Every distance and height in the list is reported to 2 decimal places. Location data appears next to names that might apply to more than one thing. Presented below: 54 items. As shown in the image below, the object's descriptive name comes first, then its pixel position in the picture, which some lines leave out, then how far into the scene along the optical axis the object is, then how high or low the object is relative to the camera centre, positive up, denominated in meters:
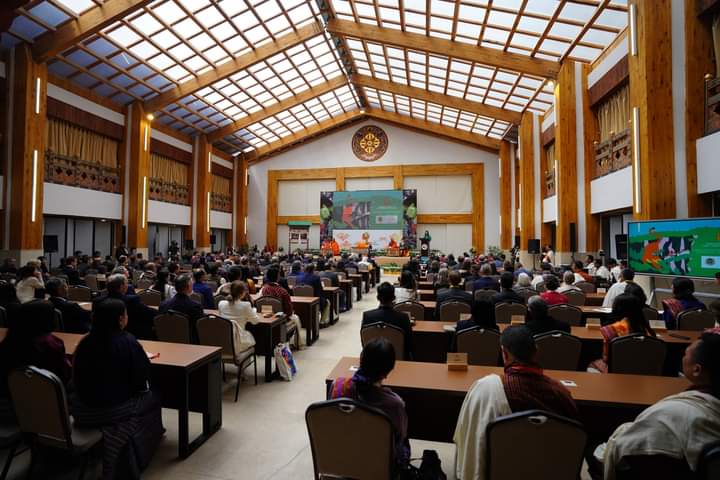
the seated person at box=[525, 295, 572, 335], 3.23 -0.58
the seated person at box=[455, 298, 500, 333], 3.36 -0.57
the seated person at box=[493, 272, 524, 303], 4.65 -0.54
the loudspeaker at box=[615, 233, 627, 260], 8.35 +0.07
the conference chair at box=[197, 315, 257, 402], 3.75 -0.83
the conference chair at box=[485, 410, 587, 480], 1.47 -0.77
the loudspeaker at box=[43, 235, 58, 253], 10.33 +0.16
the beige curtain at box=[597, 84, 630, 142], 9.05 +3.31
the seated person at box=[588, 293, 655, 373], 3.01 -0.58
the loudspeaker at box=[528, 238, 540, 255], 13.04 +0.09
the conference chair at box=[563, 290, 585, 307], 5.48 -0.67
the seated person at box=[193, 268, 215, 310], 5.14 -0.58
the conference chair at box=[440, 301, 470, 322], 4.68 -0.73
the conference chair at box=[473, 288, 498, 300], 4.93 -0.58
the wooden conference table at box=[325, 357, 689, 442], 2.11 -0.79
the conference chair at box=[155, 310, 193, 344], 3.83 -0.76
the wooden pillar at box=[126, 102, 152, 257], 13.73 +2.43
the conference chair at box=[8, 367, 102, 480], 1.97 -0.86
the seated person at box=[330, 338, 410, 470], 1.74 -0.62
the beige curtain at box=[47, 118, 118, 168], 11.55 +3.33
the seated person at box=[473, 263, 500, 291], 5.68 -0.48
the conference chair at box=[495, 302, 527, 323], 4.55 -0.71
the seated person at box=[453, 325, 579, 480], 1.64 -0.64
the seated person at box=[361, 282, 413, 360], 3.47 -0.60
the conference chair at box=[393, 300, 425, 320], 4.71 -0.71
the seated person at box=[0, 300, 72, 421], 2.25 -0.54
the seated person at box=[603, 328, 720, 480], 1.37 -0.62
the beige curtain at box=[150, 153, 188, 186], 15.78 +3.36
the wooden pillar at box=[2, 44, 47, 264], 9.44 +2.09
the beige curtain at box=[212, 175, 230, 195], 20.23 +3.39
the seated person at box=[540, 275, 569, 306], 4.62 -0.55
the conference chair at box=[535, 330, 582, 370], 3.03 -0.79
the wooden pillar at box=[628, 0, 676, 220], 6.46 +2.21
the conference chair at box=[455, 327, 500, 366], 3.29 -0.80
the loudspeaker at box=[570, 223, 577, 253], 10.76 +0.31
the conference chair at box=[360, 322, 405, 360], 3.38 -0.73
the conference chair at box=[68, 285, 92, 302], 5.91 -0.66
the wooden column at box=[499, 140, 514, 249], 19.06 +2.79
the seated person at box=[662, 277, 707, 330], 4.15 -0.58
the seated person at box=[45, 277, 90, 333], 3.91 -0.62
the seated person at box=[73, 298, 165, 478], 2.20 -0.77
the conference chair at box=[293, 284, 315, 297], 6.52 -0.69
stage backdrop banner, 20.56 +1.65
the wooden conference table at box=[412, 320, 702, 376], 3.41 -0.93
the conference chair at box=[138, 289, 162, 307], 5.49 -0.68
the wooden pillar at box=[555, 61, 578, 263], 10.85 +2.36
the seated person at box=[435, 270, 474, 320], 4.82 -0.58
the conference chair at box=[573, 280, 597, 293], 6.75 -0.65
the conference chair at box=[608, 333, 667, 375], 2.88 -0.78
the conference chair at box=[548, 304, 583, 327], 4.44 -0.73
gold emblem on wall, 21.66 +5.83
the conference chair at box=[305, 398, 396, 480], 1.63 -0.81
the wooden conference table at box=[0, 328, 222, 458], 2.69 -0.98
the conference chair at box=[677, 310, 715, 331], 3.96 -0.72
